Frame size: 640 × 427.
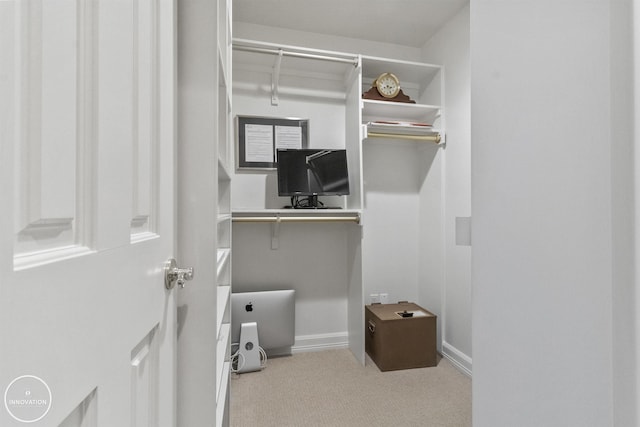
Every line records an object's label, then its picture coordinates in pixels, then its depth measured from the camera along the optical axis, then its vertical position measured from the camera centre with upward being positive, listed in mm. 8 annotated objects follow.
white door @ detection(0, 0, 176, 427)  266 +4
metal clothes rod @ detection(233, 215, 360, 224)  2205 -25
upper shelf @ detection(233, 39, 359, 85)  2211 +1180
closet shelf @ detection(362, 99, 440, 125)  2477 +855
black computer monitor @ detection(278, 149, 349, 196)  2338 +315
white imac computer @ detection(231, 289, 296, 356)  2338 -757
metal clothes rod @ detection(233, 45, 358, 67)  2199 +1162
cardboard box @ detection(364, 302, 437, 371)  2244 -917
